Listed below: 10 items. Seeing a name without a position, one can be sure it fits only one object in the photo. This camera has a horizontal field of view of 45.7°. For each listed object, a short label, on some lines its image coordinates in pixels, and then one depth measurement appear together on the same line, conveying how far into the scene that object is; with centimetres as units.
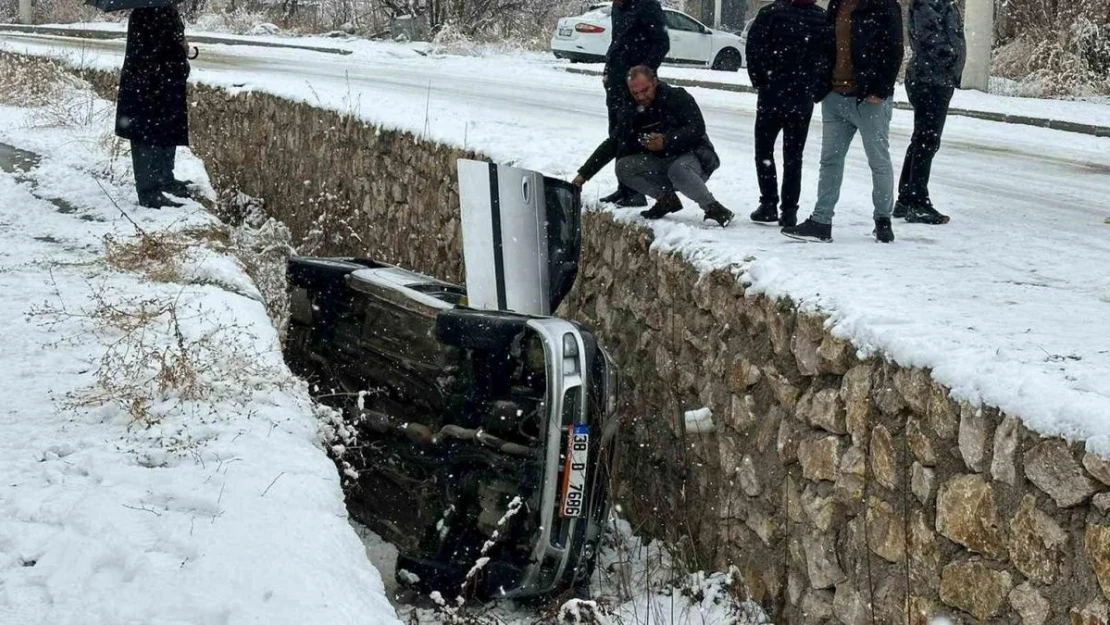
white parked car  2333
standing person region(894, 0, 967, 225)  757
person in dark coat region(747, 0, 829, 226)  701
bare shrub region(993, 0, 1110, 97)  1733
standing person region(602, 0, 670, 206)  821
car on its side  609
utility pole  1770
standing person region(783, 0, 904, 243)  681
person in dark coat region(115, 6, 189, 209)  921
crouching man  751
